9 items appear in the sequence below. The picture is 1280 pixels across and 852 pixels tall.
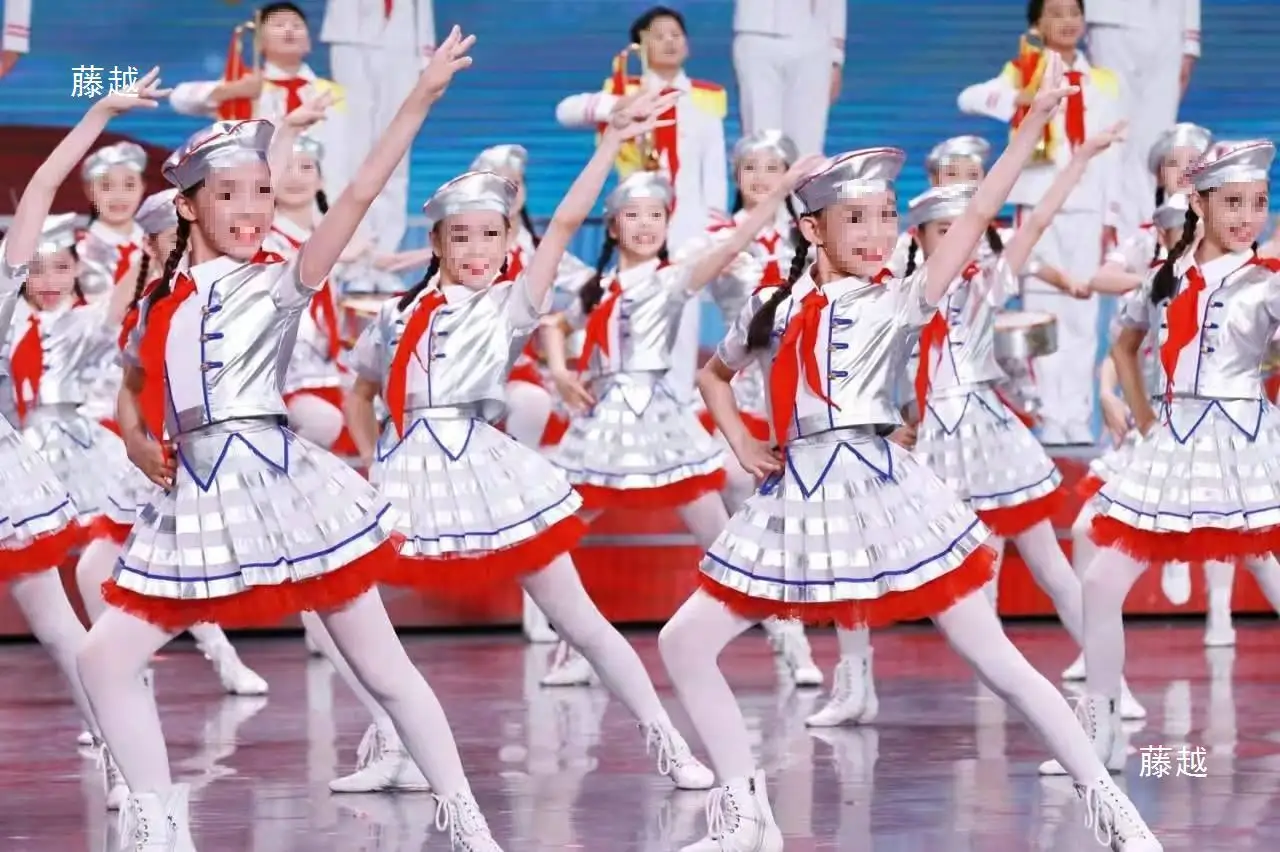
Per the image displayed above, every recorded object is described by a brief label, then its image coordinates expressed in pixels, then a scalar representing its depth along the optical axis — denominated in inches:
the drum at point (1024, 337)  594.2
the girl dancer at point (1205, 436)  414.0
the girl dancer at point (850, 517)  346.3
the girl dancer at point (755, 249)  592.1
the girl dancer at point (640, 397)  556.1
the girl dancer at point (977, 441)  504.4
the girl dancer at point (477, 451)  421.1
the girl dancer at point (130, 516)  452.1
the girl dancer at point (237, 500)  334.3
